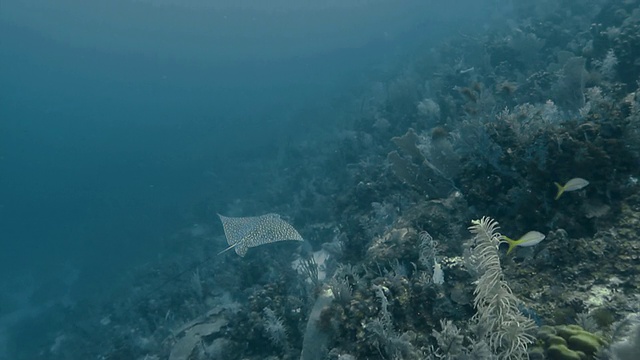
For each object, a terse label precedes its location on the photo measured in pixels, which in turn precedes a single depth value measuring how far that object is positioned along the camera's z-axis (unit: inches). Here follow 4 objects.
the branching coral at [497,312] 108.8
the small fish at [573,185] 150.0
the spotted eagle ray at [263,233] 263.7
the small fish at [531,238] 125.9
